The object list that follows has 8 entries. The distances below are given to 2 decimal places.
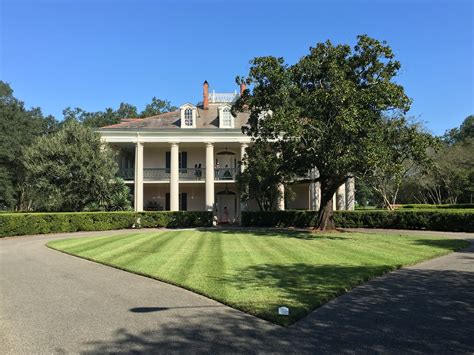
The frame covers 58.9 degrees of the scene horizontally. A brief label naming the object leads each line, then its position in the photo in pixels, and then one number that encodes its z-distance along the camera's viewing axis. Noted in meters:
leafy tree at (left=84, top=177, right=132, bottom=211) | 30.23
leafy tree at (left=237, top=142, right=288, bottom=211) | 22.30
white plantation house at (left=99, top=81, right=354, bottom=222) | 34.16
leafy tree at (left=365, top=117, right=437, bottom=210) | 18.80
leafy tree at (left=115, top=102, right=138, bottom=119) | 71.06
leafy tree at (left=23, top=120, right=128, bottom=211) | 28.77
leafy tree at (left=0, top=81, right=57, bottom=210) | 46.00
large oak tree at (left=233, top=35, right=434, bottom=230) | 18.08
